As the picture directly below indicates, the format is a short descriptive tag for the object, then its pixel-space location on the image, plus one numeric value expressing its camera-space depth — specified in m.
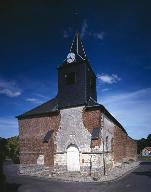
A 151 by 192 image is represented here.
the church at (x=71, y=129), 19.22
